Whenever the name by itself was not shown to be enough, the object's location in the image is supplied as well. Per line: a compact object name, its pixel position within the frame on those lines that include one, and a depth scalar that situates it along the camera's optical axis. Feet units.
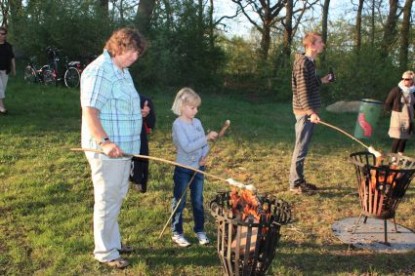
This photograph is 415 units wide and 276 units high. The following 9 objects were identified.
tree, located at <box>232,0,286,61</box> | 72.43
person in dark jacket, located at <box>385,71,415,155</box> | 23.44
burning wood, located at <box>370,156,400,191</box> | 13.37
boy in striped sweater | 17.69
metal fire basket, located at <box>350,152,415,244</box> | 13.44
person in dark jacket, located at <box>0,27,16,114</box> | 29.63
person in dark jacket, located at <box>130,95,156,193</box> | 12.98
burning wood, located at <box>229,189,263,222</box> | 10.57
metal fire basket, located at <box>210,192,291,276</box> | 10.10
